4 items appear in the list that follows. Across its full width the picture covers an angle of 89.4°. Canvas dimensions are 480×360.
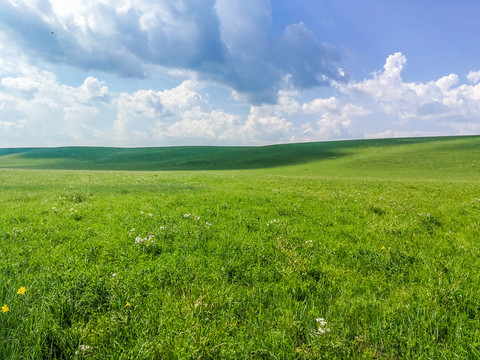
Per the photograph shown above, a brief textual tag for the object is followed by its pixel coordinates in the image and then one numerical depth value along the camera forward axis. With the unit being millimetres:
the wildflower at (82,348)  3269
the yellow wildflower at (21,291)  4070
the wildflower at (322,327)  3650
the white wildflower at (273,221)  9183
